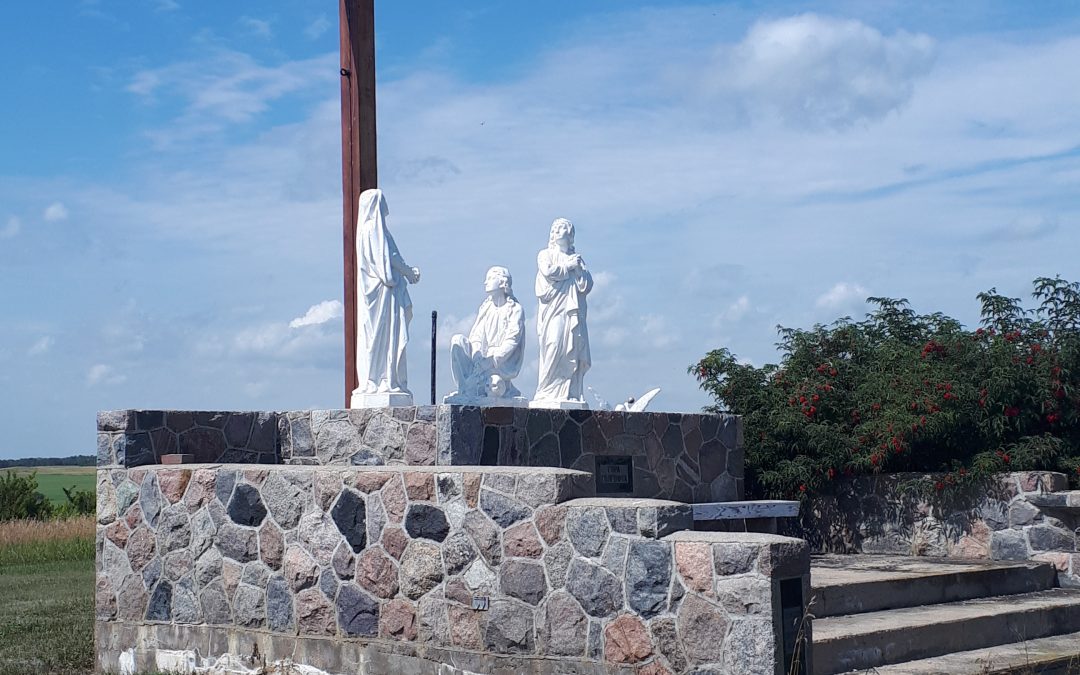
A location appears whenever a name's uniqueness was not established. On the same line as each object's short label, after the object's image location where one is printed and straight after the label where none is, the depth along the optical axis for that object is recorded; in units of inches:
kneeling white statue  497.0
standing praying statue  516.7
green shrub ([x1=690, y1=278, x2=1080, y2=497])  500.7
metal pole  604.1
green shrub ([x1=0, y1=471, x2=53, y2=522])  956.0
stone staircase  329.1
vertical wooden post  516.4
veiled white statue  464.4
